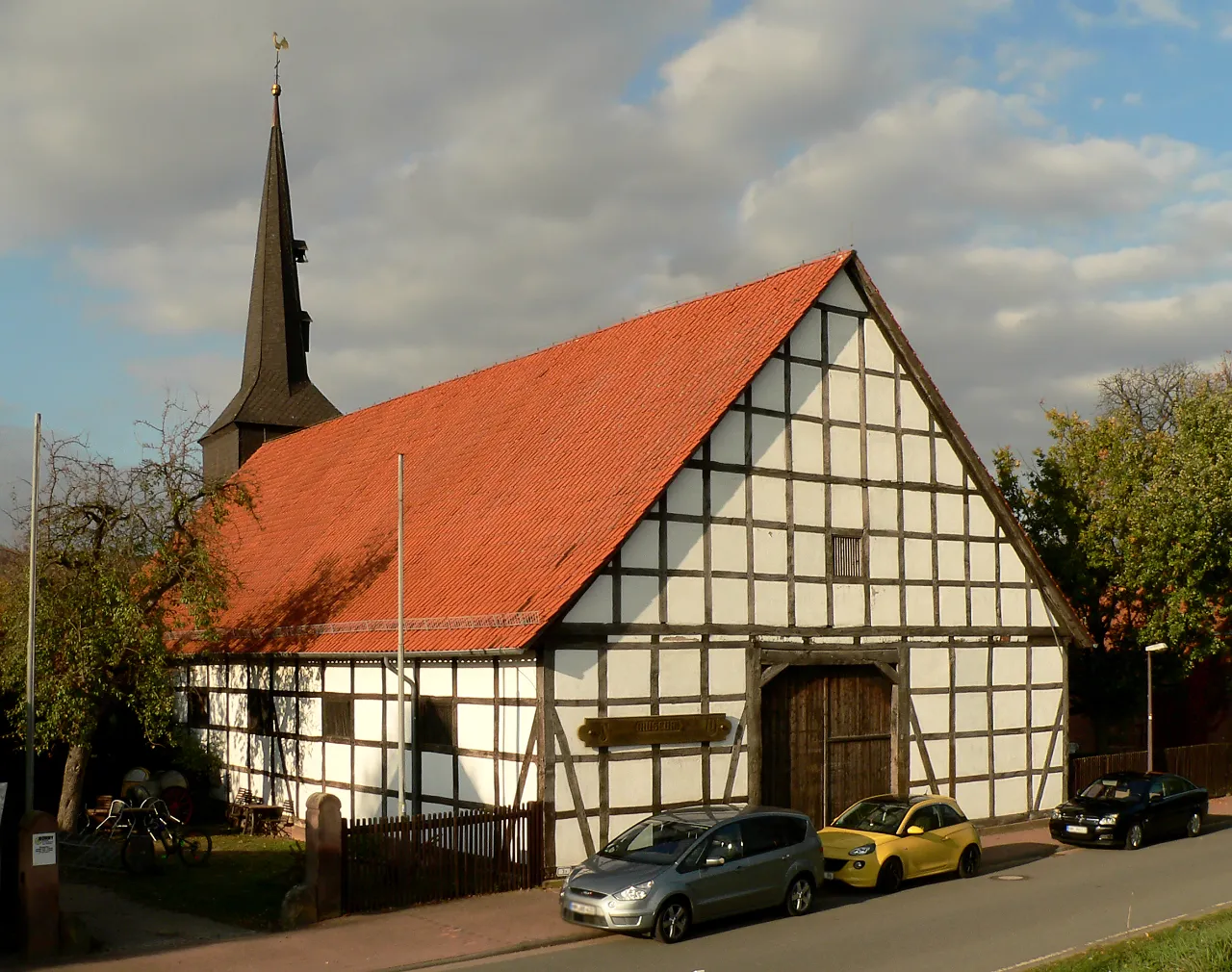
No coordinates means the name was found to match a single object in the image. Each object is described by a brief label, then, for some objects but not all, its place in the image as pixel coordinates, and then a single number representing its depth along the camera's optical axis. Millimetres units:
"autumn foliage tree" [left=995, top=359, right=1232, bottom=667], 32594
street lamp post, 30844
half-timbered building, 21172
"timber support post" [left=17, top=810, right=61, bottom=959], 15961
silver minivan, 16547
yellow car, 20062
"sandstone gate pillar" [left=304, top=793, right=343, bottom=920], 17672
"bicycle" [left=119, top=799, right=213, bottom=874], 21453
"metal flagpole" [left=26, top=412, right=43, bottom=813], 19016
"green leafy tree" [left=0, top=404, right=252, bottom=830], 23219
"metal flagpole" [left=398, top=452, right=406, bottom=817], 19786
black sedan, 24734
